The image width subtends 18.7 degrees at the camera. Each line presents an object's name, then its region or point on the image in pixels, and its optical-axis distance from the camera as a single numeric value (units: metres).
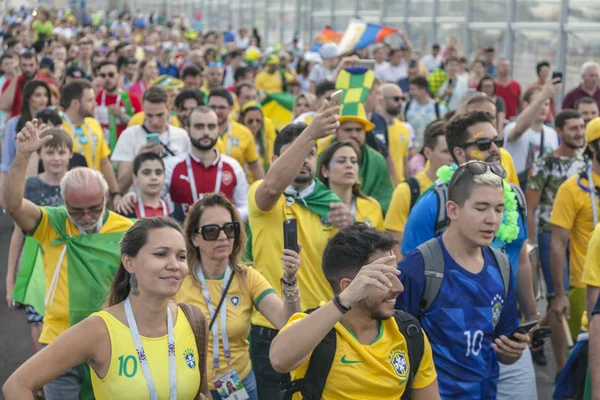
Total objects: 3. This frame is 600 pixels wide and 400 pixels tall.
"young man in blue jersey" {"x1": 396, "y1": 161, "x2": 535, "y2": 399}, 8.02
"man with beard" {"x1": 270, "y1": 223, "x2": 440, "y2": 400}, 6.38
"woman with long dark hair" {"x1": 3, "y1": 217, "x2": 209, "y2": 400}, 7.02
